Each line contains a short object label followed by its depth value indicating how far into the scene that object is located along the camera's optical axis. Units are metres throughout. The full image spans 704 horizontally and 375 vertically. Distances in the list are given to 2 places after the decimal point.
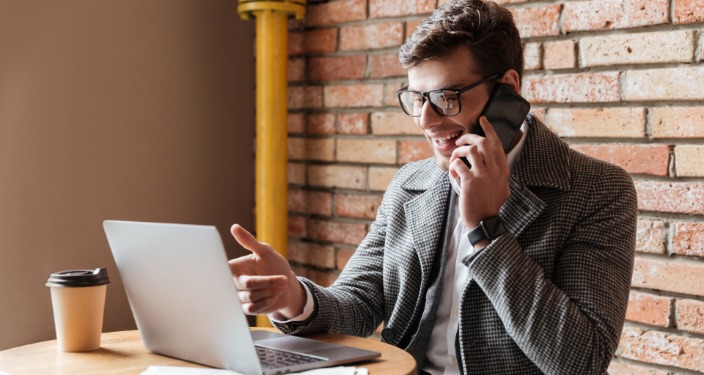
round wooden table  1.43
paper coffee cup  1.55
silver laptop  1.33
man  1.55
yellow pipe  2.69
